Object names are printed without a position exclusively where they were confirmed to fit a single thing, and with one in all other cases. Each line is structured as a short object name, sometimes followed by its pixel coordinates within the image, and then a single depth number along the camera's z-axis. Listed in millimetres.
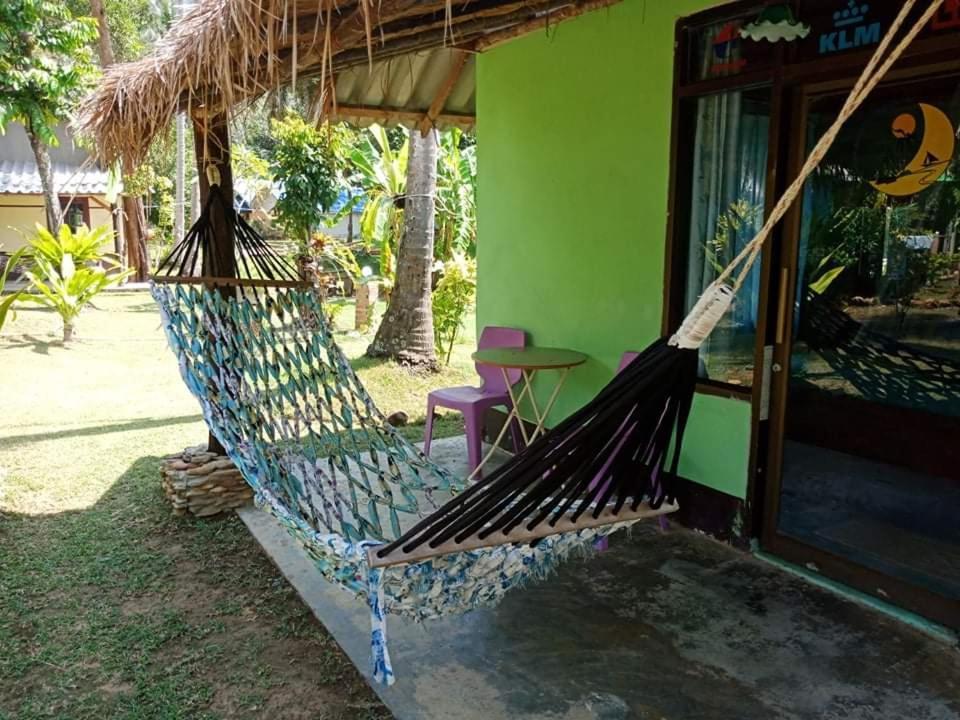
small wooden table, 3686
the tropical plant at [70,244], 8766
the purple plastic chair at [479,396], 4129
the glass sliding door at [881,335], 3479
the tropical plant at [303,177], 9250
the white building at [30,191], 15391
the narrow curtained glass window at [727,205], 3031
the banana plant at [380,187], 9828
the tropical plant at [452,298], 7465
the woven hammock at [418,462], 1846
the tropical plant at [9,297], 4281
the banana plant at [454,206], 9359
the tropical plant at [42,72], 10277
